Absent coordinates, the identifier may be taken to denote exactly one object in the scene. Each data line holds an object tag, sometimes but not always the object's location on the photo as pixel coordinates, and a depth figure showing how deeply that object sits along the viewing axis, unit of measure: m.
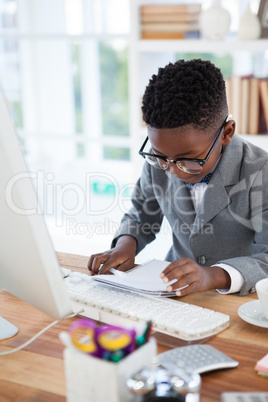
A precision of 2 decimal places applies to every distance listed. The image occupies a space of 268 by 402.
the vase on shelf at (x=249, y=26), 2.51
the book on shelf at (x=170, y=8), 2.71
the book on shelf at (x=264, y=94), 2.63
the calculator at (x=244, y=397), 0.78
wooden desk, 0.90
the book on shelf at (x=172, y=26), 2.73
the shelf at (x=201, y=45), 2.53
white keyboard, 1.05
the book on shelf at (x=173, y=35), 2.74
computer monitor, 0.85
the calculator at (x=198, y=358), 0.91
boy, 1.32
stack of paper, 1.24
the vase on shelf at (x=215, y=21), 2.57
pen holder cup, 0.73
